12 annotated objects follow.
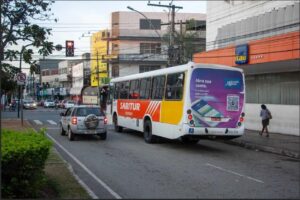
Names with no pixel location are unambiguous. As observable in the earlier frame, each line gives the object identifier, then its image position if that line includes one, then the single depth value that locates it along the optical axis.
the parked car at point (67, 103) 65.82
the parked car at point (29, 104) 69.99
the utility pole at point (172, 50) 33.16
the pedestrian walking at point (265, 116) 22.56
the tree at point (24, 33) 17.17
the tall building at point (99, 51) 74.61
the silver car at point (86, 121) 20.48
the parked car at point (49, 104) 80.87
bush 7.63
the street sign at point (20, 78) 27.64
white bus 16.70
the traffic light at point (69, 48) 33.41
